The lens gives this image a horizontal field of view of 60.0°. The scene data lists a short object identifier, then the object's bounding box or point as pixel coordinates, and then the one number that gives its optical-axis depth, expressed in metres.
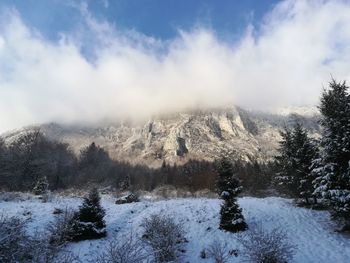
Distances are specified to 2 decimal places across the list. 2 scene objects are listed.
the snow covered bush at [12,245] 7.48
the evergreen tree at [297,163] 25.20
